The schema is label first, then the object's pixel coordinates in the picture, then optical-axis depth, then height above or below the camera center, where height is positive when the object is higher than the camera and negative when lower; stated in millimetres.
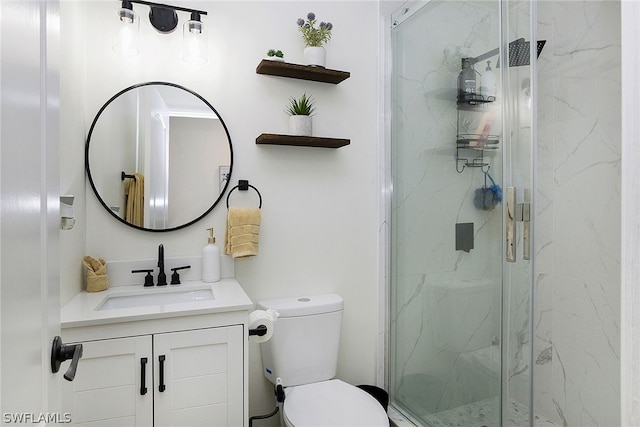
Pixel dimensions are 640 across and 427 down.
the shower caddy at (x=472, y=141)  1536 +272
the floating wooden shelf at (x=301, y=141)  1834 +332
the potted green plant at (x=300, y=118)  1912 +441
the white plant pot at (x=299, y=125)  1911 +408
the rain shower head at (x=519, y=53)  1417 +558
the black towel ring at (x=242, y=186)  1890 +120
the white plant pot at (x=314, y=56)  1930 +742
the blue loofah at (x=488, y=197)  1490 +52
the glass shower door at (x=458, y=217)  1457 -29
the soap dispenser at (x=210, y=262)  1794 -227
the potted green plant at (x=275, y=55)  1877 +731
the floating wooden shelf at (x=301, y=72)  1839 +660
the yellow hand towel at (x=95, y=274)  1618 -253
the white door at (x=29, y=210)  528 +3
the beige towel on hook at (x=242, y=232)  1798 -93
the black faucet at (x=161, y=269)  1735 -248
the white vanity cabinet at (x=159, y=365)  1303 -522
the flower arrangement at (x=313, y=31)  1943 +869
